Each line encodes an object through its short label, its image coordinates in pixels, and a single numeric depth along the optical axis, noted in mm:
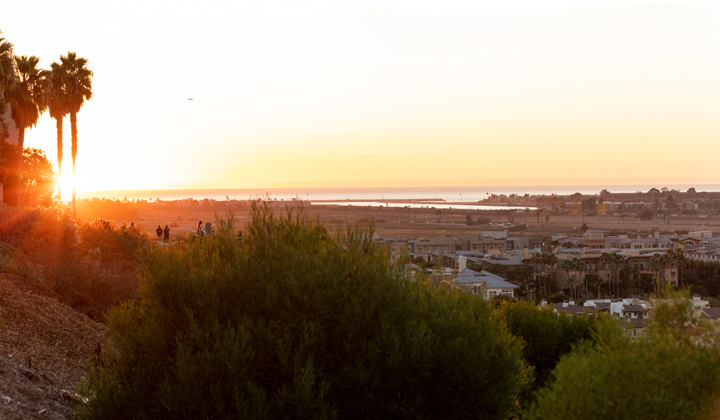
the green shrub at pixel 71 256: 19016
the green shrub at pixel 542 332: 19359
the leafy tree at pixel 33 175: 44969
